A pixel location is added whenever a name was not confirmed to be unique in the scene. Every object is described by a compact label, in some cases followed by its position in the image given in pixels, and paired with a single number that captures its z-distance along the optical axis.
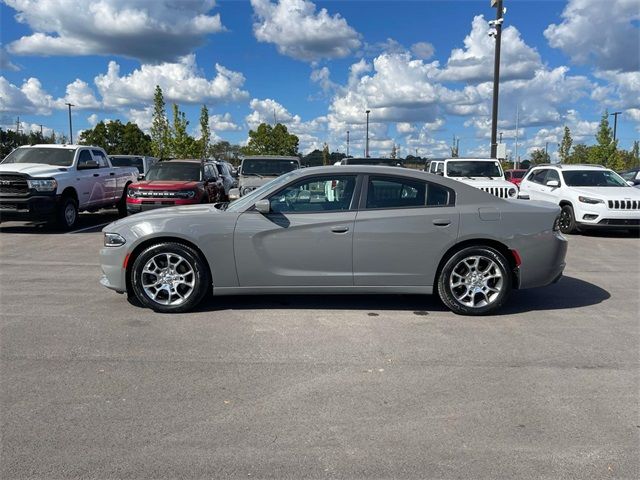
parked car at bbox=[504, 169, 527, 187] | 28.51
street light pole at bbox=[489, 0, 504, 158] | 18.98
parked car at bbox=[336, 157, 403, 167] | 15.46
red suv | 12.99
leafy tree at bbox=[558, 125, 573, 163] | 49.22
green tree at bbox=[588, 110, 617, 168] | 37.97
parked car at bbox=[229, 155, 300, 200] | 14.98
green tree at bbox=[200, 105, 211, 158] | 41.12
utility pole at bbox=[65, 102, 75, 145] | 60.55
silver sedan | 5.63
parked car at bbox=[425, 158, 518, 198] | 15.55
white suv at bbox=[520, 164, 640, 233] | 11.98
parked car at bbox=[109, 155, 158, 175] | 21.58
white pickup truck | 11.82
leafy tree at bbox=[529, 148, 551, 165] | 68.16
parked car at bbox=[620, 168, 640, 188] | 18.34
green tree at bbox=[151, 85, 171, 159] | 37.72
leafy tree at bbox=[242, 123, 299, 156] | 51.94
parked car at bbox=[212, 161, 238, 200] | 18.92
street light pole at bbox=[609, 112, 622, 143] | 51.74
